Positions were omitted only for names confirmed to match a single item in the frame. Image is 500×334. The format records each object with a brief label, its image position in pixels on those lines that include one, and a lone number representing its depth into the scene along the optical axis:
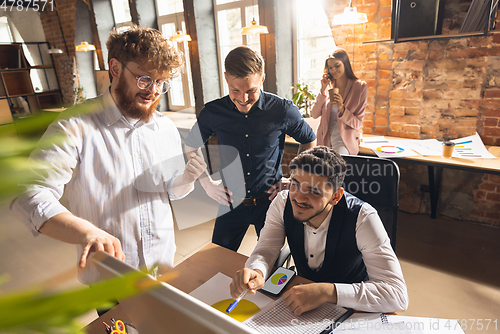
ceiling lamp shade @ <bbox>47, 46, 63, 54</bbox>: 5.45
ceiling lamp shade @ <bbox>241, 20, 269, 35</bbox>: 3.14
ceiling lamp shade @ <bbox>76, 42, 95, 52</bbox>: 5.02
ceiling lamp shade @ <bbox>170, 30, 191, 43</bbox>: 3.97
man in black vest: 1.08
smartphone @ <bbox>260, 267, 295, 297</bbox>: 1.18
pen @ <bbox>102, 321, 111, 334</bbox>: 0.94
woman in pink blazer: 2.67
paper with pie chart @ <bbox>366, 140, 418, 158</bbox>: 2.63
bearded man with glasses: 1.09
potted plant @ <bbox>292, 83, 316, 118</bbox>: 3.51
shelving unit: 5.14
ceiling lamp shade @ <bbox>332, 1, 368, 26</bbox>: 2.66
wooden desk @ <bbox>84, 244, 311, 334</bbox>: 1.14
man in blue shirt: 1.82
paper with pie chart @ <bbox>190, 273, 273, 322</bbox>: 1.10
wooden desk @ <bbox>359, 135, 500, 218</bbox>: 2.27
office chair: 1.53
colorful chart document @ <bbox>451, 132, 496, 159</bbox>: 2.49
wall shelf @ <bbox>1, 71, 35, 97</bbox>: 5.16
